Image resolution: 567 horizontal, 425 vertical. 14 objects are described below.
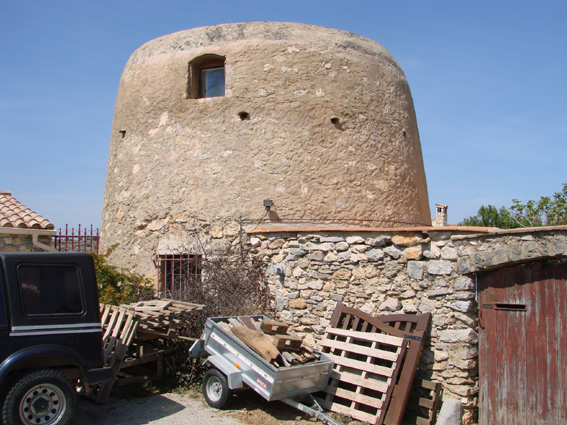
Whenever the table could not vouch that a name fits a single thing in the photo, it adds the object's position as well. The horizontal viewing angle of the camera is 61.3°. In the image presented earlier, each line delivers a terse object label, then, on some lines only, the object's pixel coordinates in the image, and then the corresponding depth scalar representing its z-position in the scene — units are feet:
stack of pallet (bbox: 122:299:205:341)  21.67
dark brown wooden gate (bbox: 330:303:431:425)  18.90
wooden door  18.02
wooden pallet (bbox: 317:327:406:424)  19.15
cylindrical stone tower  28.84
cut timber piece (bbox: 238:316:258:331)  21.20
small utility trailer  18.34
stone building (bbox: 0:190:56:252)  28.50
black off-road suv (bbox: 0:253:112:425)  15.29
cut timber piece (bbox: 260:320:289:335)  20.77
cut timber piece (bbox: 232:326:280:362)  18.66
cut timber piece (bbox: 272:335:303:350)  19.35
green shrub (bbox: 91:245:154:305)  26.40
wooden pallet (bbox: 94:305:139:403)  19.34
